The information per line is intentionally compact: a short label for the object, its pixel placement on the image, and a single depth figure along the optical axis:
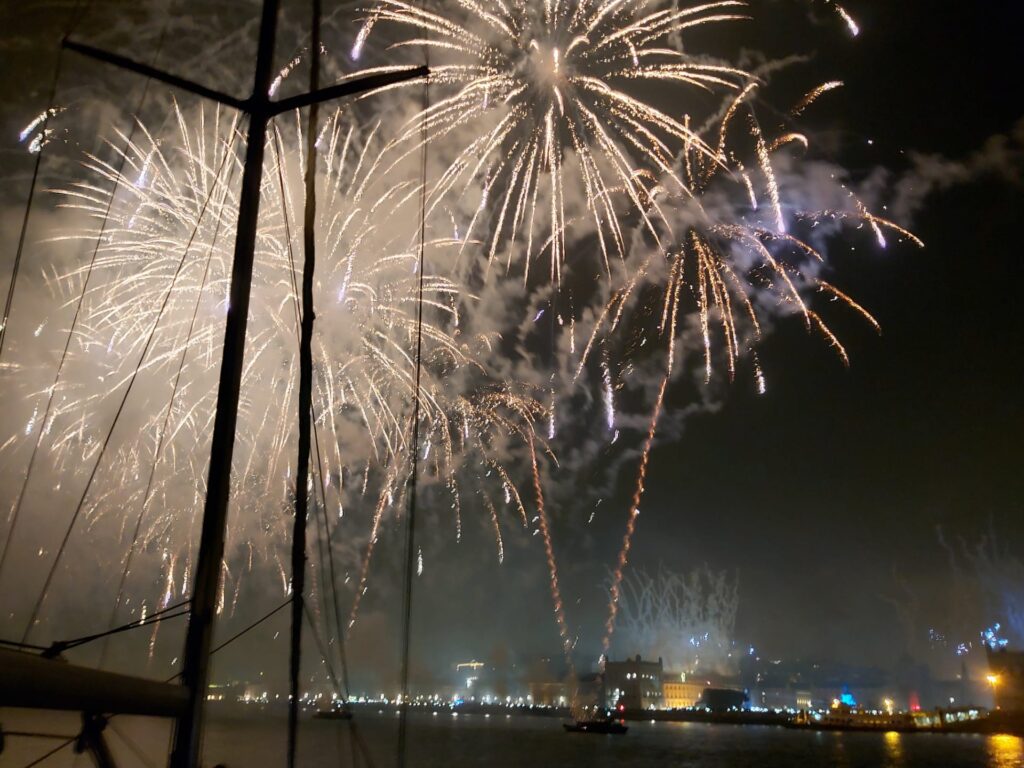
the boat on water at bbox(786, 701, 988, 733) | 125.71
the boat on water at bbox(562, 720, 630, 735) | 115.50
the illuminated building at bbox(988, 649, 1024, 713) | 114.94
